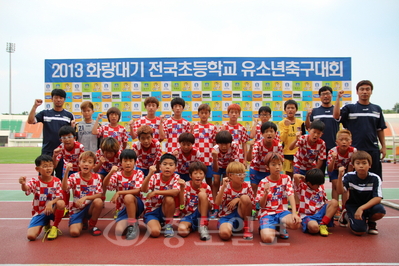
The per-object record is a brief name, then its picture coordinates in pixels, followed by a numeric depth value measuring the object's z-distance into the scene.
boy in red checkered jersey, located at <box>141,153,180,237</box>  4.04
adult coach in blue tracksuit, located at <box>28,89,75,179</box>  5.25
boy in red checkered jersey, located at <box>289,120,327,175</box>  4.64
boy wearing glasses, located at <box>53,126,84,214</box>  4.67
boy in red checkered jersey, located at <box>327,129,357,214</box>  4.41
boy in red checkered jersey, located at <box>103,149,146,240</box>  3.99
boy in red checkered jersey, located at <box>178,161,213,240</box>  3.97
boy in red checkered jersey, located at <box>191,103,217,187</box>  5.20
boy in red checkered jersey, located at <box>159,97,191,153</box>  5.27
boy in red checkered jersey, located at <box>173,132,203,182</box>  4.59
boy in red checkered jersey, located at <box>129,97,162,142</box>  5.39
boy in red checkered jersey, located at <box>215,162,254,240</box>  3.92
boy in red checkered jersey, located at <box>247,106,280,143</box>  5.48
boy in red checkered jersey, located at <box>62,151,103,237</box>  4.02
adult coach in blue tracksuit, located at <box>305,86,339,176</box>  5.18
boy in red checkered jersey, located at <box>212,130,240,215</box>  4.64
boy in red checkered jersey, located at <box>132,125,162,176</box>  4.75
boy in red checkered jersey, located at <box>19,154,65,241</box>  3.89
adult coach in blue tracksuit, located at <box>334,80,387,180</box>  4.62
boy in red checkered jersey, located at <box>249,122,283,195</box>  4.69
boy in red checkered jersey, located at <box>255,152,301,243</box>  3.80
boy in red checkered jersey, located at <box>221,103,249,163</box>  5.36
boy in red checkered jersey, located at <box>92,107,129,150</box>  5.29
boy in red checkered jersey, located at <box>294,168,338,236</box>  3.96
